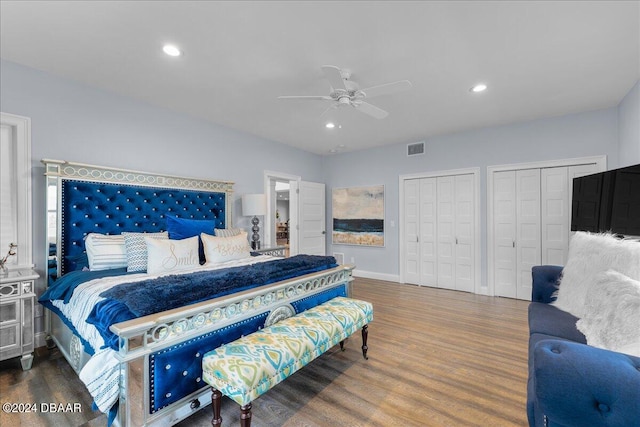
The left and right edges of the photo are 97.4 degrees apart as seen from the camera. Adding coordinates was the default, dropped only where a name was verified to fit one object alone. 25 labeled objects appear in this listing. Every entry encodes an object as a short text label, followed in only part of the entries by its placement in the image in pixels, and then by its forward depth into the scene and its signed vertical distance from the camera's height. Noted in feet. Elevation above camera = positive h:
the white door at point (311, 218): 18.48 -0.31
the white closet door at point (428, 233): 16.51 -1.17
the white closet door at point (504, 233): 14.17 -1.00
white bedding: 4.99 -2.52
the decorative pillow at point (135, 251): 8.61 -1.16
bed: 4.93 -1.80
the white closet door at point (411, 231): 17.12 -1.07
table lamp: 14.19 +0.50
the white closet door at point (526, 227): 13.58 -0.68
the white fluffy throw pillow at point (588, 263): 4.87 -0.99
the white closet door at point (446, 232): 15.89 -1.06
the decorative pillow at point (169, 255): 8.50 -1.30
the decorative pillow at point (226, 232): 11.85 -0.79
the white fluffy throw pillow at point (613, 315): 3.72 -1.53
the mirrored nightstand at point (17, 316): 7.28 -2.71
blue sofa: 2.57 -1.66
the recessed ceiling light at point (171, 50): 7.60 +4.54
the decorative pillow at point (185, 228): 10.58 -0.55
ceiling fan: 7.61 +3.68
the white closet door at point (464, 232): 15.28 -1.03
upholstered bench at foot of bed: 4.80 -2.72
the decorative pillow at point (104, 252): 8.61 -1.16
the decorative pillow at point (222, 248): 10.24 -1.28
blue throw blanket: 5.06 -1.63
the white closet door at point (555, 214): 12.95 -0.04
